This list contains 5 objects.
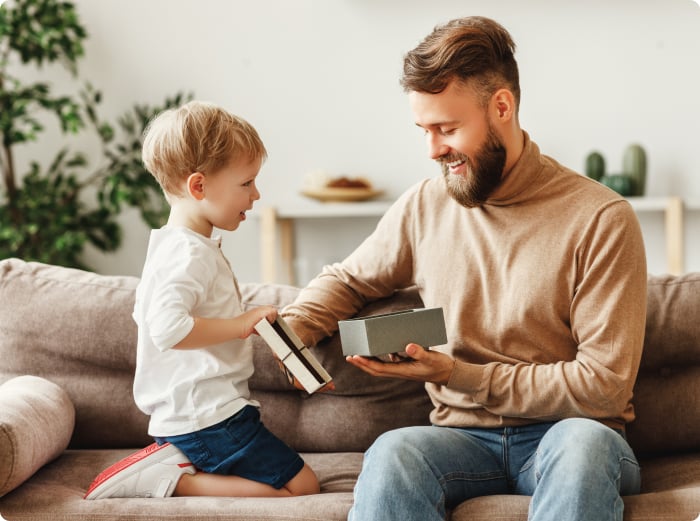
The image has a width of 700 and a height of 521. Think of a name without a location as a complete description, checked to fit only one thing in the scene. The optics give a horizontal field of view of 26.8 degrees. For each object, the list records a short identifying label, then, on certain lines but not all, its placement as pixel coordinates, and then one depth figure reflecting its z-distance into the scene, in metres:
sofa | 2.39
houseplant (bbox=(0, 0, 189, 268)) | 4.05
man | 2.18
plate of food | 4.24
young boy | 2.29
